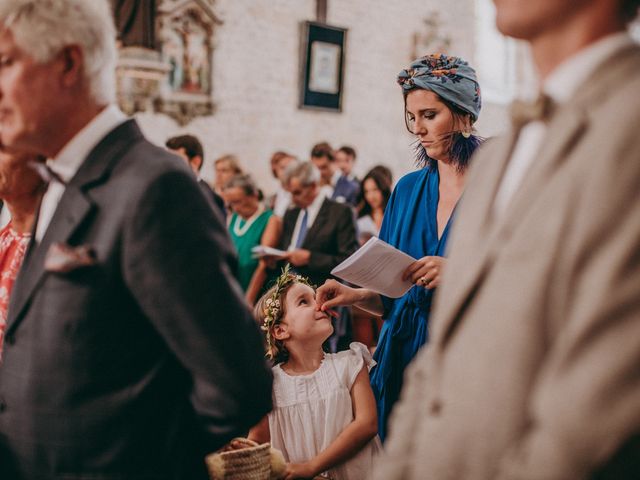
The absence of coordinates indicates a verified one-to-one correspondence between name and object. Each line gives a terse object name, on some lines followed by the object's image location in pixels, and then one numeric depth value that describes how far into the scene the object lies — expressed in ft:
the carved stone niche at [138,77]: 27.20
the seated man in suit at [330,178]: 24.45
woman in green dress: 17.28
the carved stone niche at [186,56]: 29.78
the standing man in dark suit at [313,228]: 15.33
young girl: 8.13
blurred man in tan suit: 2.63
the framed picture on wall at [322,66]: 34.50
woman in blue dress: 7.56
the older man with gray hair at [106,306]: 4.05
